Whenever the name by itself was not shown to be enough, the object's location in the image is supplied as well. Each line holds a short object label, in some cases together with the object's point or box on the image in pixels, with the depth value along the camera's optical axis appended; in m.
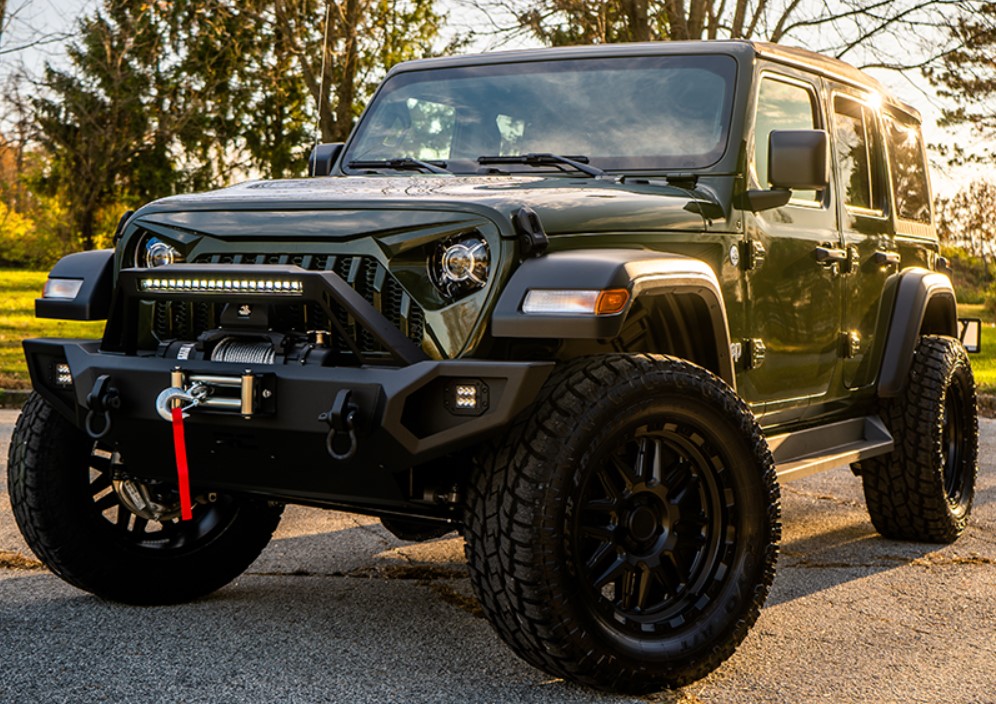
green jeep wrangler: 3.64
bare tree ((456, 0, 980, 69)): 16.62
